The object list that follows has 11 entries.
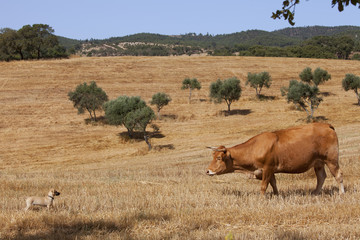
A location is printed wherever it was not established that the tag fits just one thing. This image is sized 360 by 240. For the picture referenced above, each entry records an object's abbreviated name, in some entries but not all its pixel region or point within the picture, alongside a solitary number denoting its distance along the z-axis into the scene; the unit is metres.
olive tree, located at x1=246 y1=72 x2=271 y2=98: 67.69
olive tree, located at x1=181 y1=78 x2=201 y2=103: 68.56
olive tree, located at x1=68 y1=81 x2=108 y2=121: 55.91
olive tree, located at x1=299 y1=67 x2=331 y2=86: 69.75
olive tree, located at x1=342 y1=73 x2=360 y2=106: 60.00
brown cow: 9.37
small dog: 8.12
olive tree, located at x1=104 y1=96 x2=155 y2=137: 46.16
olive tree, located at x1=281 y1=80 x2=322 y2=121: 52.09
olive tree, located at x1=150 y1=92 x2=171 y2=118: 56.44
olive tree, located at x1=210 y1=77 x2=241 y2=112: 61.16
